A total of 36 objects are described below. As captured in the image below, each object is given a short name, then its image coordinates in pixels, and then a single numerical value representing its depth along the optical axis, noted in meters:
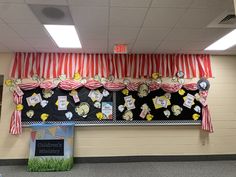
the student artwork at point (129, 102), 4.87
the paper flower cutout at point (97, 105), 4.80
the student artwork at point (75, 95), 4.77
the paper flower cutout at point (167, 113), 4.89
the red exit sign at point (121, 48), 4.29
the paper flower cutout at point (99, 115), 4.78
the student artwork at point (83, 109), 4.75
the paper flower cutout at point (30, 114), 4.67
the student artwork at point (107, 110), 4.81
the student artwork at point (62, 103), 4.75
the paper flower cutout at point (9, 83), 4.74
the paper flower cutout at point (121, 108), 4.84
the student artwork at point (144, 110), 4.86
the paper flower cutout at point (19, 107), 4.64
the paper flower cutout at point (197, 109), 4.95
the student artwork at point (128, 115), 4.82
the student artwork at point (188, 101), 4.95
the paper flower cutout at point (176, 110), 4.90
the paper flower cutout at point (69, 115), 4.73
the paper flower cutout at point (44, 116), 4.68
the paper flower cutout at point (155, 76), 5.00
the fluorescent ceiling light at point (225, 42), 3.98
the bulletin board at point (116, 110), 4.71
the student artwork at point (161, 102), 4.90
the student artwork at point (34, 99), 4.70
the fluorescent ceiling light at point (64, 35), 3.47
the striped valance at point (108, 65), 4.83
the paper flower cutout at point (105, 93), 4.86
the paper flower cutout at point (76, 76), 4.86
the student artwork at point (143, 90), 4.91
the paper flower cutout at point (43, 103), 4.72
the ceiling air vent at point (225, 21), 3.06
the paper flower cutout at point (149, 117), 4.85
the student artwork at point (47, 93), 4.76
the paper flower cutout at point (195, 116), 4.93
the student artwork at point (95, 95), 4.82
